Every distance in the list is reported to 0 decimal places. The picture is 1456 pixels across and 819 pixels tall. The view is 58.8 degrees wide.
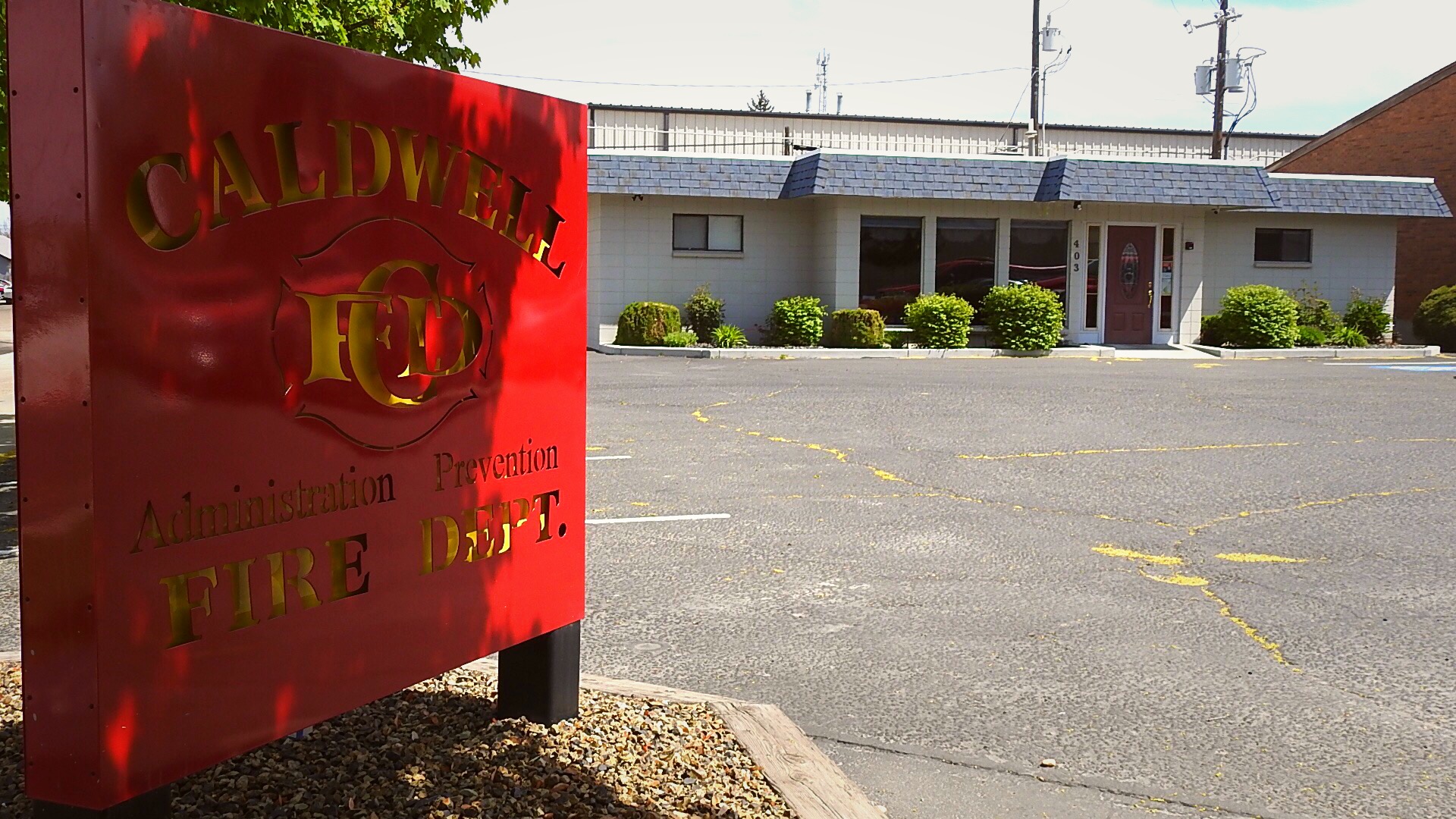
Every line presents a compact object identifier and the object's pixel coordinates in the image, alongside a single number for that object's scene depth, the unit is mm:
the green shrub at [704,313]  26812
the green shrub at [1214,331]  27656
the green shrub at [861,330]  25891
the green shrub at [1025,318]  25938
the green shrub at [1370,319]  28344
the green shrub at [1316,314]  28219
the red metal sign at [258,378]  2729
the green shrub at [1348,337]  27500
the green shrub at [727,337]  25703
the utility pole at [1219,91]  39500
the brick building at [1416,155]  33375
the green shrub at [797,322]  26156
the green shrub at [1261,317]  26609
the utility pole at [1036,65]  40531
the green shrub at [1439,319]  27797
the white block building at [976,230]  27062
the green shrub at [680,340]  25531
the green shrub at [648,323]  26000
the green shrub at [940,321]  25875
